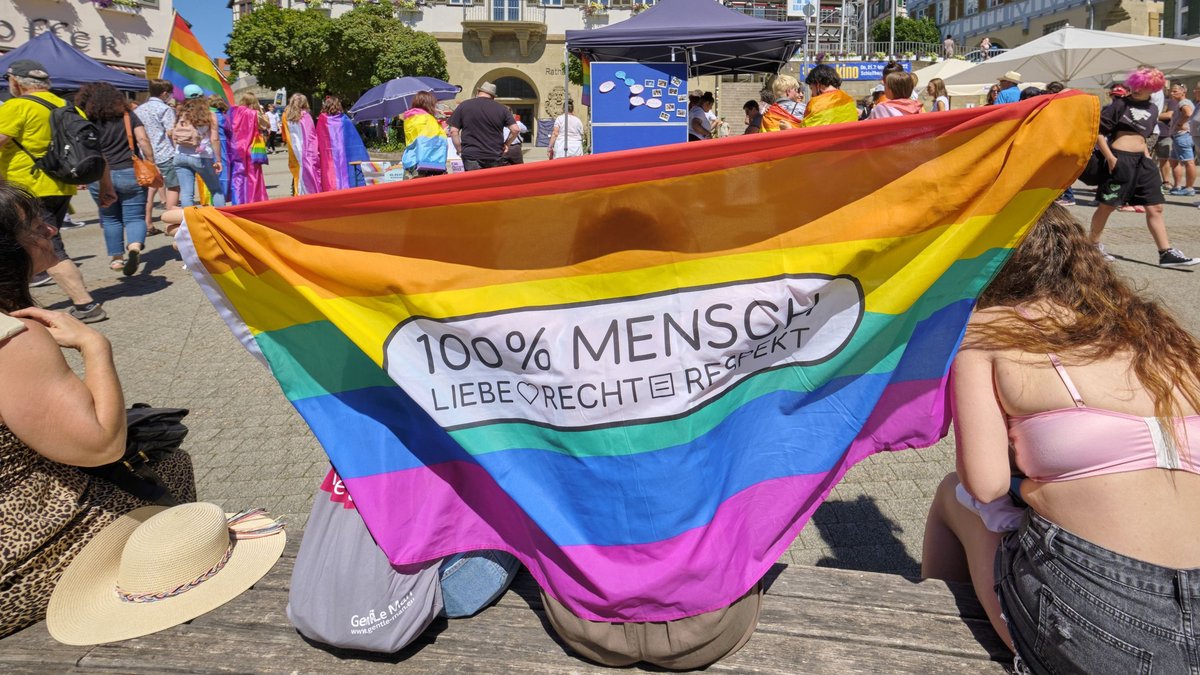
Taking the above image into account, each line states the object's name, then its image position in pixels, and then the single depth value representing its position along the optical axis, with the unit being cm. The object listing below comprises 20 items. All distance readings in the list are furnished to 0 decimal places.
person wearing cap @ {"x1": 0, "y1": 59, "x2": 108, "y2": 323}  652
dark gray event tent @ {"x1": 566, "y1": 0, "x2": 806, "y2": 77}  1018
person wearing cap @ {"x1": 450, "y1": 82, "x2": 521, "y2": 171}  1125
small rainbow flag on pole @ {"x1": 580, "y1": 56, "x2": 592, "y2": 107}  1116
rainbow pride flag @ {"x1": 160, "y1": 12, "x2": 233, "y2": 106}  1066
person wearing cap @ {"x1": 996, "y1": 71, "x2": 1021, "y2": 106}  1198
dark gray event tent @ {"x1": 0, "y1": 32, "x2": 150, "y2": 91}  1536
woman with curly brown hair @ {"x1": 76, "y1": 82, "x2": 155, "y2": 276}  815
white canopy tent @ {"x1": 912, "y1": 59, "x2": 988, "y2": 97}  1967
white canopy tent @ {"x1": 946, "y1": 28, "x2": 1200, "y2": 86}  1370
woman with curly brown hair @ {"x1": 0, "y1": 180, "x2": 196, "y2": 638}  190
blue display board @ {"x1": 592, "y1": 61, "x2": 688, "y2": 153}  1080
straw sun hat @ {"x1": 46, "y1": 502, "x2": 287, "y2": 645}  201
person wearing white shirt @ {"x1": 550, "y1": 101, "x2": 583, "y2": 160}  1422
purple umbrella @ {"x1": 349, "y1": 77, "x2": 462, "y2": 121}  2062
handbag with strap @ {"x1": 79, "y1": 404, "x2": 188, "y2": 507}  237
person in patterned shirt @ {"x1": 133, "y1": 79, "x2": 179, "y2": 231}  938
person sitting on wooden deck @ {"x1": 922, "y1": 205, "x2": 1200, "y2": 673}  166
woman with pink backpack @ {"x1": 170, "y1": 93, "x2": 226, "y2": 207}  912
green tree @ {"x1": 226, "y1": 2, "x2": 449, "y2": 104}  4056
